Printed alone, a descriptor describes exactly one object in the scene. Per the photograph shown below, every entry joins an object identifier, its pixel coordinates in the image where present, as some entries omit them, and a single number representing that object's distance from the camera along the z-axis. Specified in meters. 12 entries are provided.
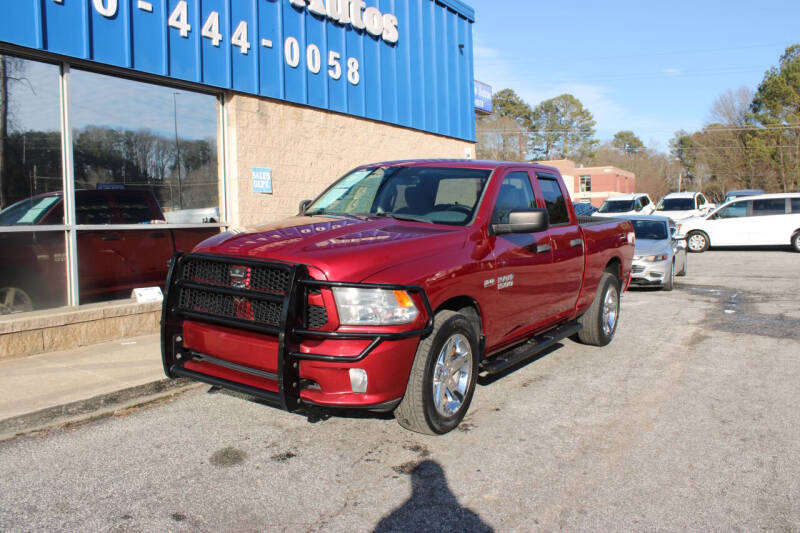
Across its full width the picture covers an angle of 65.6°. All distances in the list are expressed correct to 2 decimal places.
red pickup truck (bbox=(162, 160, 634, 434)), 3.73
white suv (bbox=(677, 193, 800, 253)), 20.73
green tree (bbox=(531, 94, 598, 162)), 83.94
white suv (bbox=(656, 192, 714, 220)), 24.70
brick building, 74.75
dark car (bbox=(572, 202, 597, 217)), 19.03
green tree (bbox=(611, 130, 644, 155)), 110.38
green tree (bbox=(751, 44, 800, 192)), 55.66
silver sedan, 12.04
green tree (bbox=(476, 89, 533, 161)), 62.56
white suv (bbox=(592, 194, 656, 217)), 23.77
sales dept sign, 9.74
